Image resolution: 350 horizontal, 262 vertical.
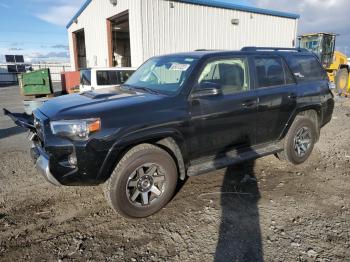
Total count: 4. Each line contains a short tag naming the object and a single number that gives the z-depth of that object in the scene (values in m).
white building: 12.98
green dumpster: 16.95
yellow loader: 15.02
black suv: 3.19
